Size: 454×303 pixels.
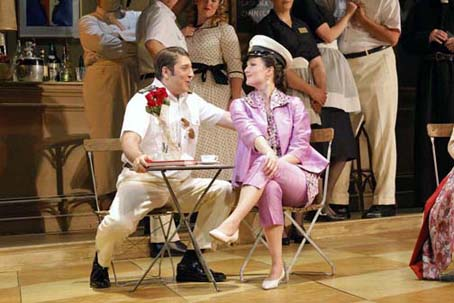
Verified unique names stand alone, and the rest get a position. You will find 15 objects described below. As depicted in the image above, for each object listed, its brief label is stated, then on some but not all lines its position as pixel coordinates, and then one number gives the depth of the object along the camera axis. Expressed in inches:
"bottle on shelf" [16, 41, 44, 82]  417.7
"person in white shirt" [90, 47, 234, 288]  278.5
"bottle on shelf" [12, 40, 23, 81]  423.4
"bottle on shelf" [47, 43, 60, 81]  436.8
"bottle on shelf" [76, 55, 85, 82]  443.7
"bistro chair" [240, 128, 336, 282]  297.3
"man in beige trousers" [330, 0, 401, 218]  430.3
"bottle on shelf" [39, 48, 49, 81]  432.0
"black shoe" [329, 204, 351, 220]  434.9
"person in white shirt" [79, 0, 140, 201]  401.7
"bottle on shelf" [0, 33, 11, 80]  409.7
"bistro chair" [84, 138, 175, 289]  326.3
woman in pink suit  283.3
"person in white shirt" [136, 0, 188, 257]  354.0
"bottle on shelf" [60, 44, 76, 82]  439.8
